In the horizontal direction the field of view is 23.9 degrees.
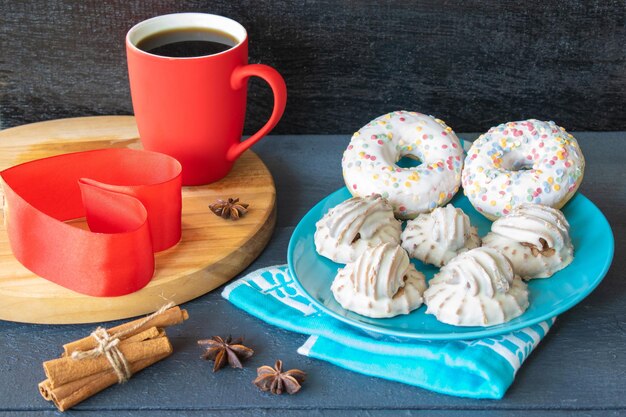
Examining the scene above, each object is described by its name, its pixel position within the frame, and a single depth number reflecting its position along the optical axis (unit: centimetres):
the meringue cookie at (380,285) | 89
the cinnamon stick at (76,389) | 85
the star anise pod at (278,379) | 87
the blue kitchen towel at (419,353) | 86
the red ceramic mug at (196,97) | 98
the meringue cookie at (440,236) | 93
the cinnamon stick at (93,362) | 86
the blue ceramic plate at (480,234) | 88
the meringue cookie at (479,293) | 88
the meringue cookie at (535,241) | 91
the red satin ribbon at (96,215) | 90
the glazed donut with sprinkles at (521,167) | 96
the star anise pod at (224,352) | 88
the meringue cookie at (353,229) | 93
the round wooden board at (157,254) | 91
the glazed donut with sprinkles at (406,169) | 97
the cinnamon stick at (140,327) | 88
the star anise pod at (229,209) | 99
